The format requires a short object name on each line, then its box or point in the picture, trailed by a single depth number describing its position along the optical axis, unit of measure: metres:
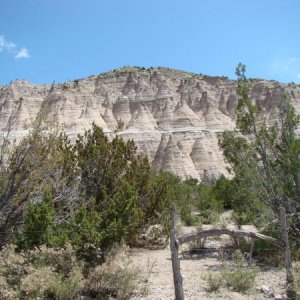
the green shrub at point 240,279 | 9.30
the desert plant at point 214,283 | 9.33
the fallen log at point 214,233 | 7.98
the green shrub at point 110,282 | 8.80
